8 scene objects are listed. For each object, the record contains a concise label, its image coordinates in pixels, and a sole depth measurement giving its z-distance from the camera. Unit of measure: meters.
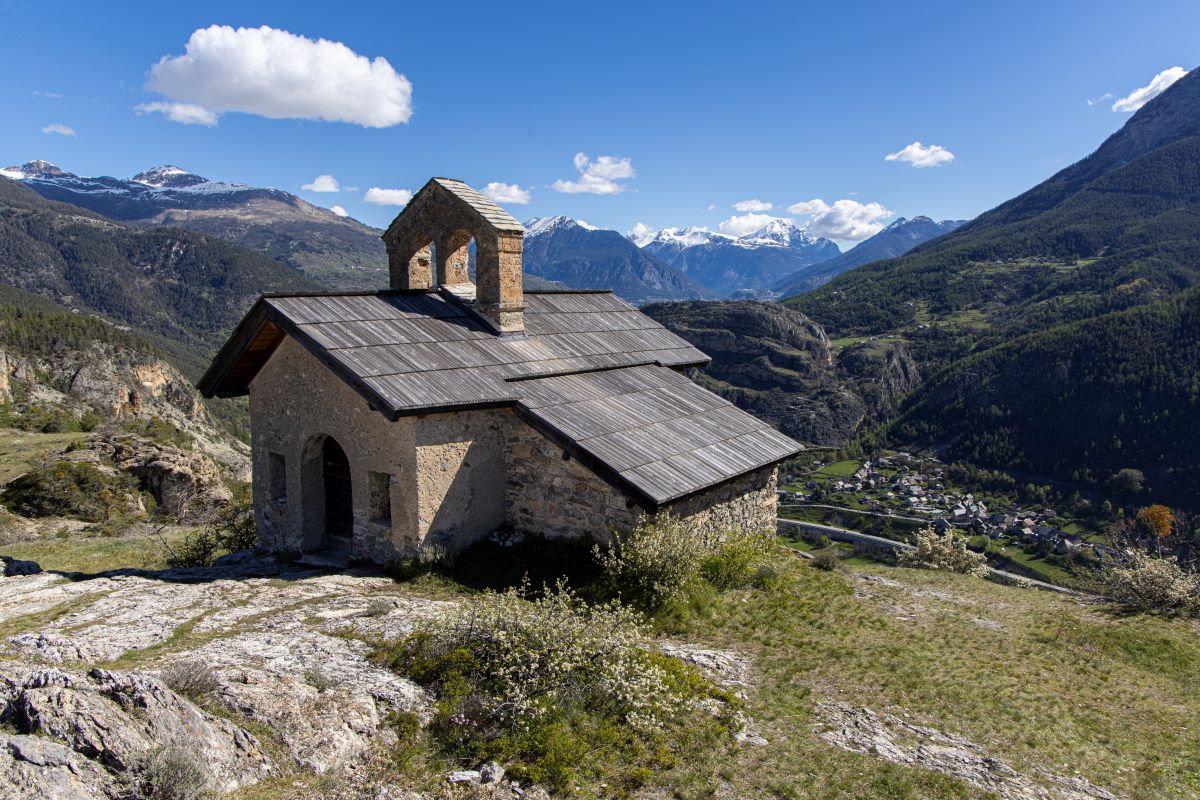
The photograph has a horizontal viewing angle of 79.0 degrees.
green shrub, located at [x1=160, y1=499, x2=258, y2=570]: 14.98
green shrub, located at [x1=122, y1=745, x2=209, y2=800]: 4.75
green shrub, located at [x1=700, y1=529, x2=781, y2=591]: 11.43
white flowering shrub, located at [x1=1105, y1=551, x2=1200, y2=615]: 12.47
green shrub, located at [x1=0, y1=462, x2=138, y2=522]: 22.91
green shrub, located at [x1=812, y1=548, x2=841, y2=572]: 14.18
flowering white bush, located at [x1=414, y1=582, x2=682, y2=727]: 6.82
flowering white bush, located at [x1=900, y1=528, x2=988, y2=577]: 18.09
